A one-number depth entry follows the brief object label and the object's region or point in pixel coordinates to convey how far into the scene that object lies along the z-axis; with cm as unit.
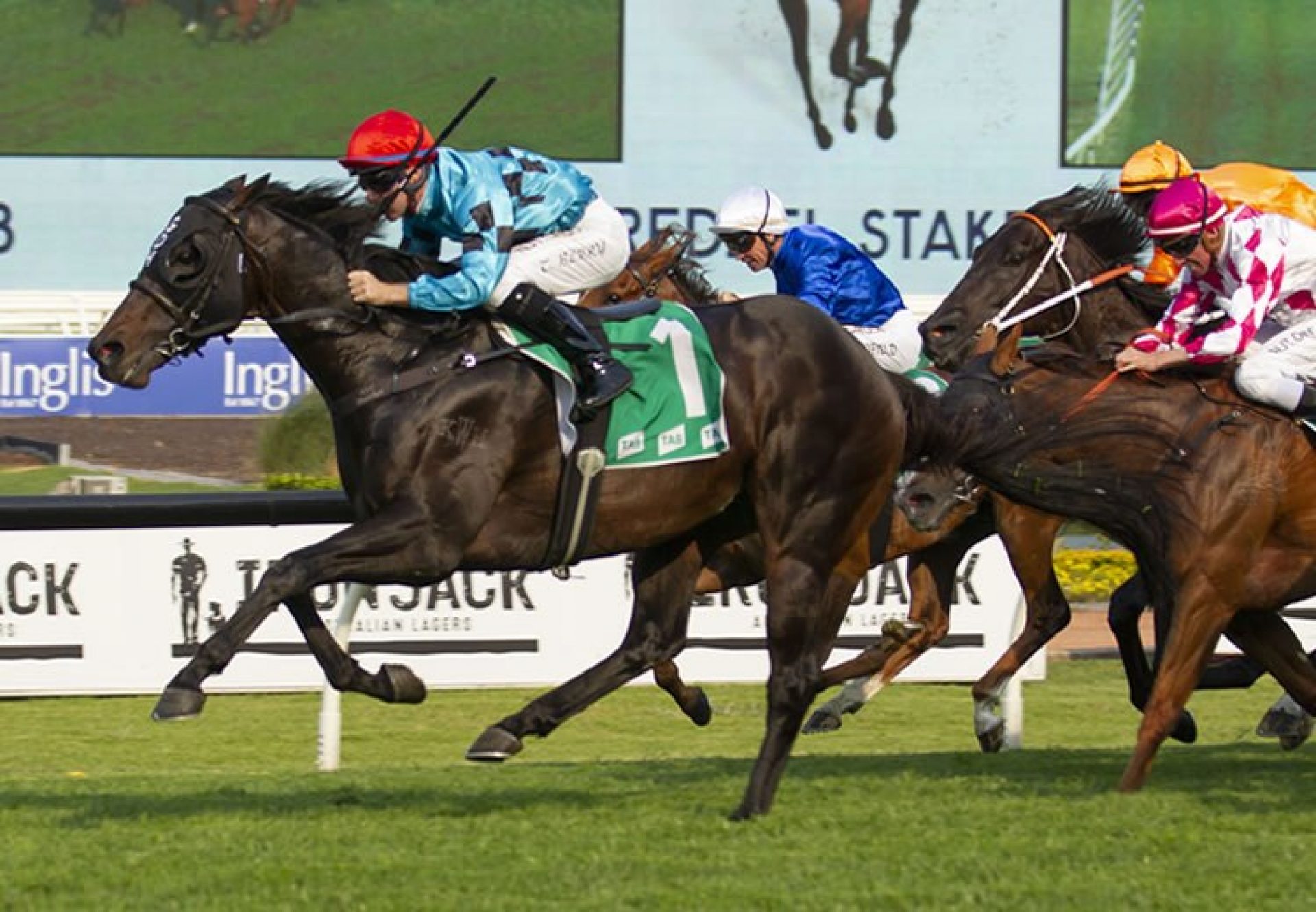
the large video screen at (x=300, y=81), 4891
